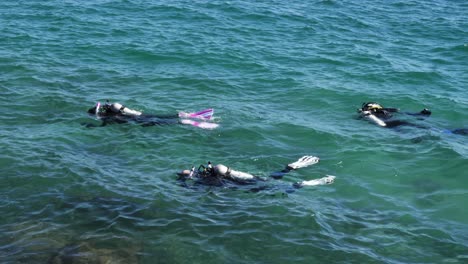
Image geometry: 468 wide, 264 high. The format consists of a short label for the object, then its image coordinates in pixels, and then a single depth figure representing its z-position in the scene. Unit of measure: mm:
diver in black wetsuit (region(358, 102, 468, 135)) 18219
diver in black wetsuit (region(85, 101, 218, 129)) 17344
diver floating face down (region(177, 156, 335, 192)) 13648
